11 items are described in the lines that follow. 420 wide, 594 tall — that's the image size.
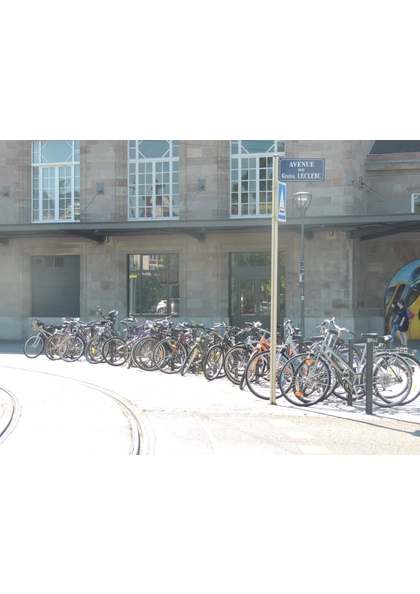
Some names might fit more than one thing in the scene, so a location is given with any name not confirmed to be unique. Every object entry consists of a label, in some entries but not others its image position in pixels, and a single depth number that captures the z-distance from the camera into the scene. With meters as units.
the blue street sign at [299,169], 9.00
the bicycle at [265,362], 10.30
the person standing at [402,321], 18.84
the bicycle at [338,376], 9.40
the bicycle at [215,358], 12.32
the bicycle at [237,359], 11.60
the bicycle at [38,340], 17.55
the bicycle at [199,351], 12.92
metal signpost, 9.23
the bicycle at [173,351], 13.48
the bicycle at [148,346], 14.01
